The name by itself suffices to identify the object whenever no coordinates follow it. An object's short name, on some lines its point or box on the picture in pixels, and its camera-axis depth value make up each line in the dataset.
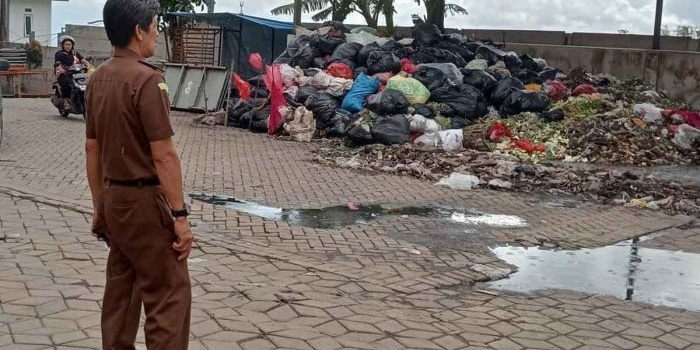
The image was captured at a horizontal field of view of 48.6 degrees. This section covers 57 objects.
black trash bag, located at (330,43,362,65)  15.29
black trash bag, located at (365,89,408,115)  12.66
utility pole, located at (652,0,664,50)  16.59
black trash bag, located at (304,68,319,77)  14.59
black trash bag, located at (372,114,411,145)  11.86
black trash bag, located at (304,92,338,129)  13.31
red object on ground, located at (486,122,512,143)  12.43
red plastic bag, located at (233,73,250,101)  14.79
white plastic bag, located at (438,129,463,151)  11.94
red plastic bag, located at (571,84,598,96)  14.22
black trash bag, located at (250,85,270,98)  15.05
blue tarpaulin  18.91
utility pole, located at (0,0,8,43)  24.50
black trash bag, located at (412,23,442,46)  16.06
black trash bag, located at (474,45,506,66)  15.72
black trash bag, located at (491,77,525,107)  13.70
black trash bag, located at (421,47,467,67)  15.19
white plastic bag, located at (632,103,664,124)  12.99
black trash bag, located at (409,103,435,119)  12.78
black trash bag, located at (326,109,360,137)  12.79
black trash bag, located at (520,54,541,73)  15.88
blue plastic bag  13.31
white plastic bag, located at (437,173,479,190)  8.98
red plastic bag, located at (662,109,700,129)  13.19
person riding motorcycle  14.20
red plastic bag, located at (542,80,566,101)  14.41
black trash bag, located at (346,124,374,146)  12.05
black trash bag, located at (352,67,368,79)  14.61
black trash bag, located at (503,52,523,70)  15.52
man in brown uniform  2.84
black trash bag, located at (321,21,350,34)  17.17
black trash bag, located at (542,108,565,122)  13.17
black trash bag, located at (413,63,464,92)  13.66
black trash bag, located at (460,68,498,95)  13.92
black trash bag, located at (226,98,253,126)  14.52
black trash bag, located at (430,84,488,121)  13.16
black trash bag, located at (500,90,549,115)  13.41
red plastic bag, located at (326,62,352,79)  14.48
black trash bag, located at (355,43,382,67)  15.26
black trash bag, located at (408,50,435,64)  15.17
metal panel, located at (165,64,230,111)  16.03
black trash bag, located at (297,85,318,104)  13.85
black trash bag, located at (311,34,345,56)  15.87
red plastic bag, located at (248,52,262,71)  14.43
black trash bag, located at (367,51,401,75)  14.40
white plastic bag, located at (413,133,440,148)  12.06
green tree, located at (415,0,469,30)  18.22
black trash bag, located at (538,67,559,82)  15.44
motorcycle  13.95
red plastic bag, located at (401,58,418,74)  14.44
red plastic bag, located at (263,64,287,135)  13.54
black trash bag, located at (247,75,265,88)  14.98
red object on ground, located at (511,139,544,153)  11.84
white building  39.78
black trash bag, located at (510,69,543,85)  15.13
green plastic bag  13.16
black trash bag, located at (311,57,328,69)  15.33
